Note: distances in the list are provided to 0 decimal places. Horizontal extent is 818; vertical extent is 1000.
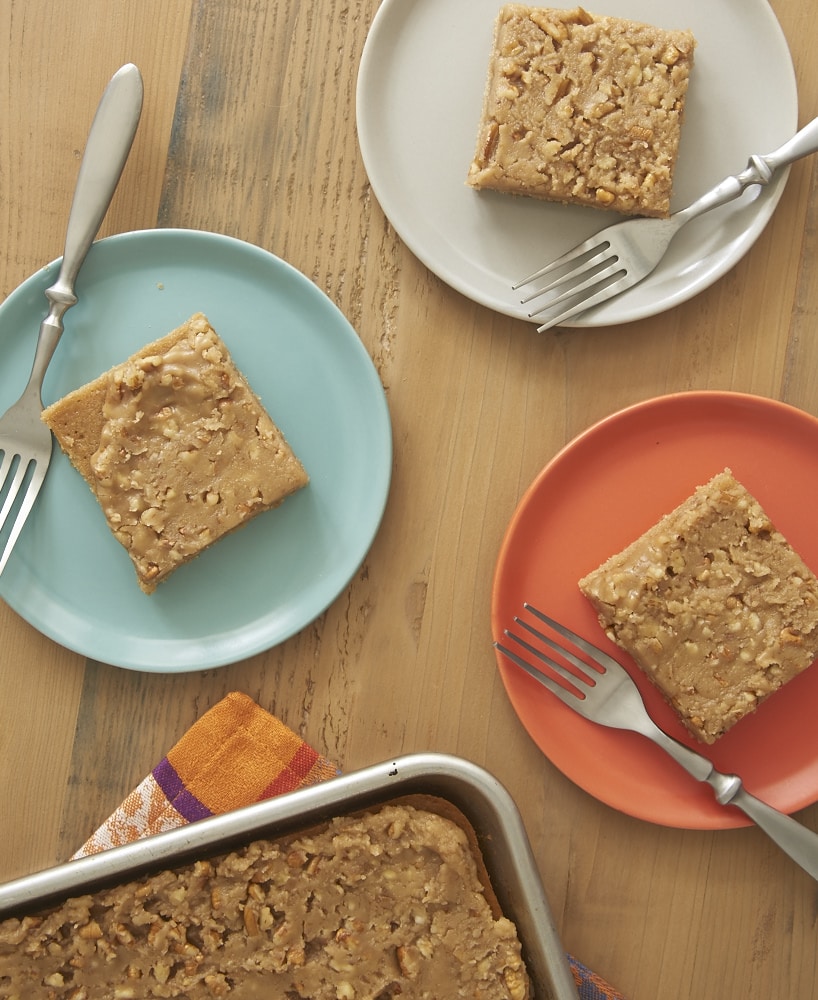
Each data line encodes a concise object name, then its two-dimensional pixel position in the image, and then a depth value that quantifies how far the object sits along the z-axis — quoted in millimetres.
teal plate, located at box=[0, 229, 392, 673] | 757
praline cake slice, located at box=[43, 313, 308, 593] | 739
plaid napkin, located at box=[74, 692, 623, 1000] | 756
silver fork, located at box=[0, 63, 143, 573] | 747
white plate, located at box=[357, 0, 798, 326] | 757
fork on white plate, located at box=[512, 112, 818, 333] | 748
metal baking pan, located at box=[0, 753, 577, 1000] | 697
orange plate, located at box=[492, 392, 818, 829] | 758
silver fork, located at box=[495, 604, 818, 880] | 742
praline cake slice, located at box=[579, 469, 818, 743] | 739
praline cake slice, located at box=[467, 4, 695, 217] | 742
